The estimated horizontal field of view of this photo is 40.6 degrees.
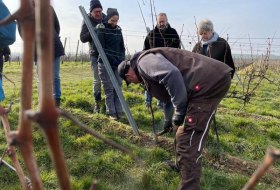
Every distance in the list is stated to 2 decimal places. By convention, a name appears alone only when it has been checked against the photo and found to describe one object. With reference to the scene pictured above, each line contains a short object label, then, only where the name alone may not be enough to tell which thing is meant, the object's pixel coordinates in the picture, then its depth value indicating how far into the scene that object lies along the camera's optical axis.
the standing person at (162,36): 5.48
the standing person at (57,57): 4.86
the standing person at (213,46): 4.40
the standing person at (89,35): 5.36
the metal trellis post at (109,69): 4.88
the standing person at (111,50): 5.21
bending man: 3.16
